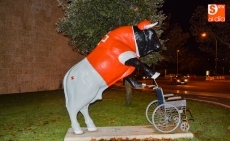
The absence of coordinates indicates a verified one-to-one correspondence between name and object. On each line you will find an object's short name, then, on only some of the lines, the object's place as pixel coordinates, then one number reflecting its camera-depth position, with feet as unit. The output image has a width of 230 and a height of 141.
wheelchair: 21.68
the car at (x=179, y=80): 99.09
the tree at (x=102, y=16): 32.91
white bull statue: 20.33
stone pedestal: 20.90
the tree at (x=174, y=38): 156.11
